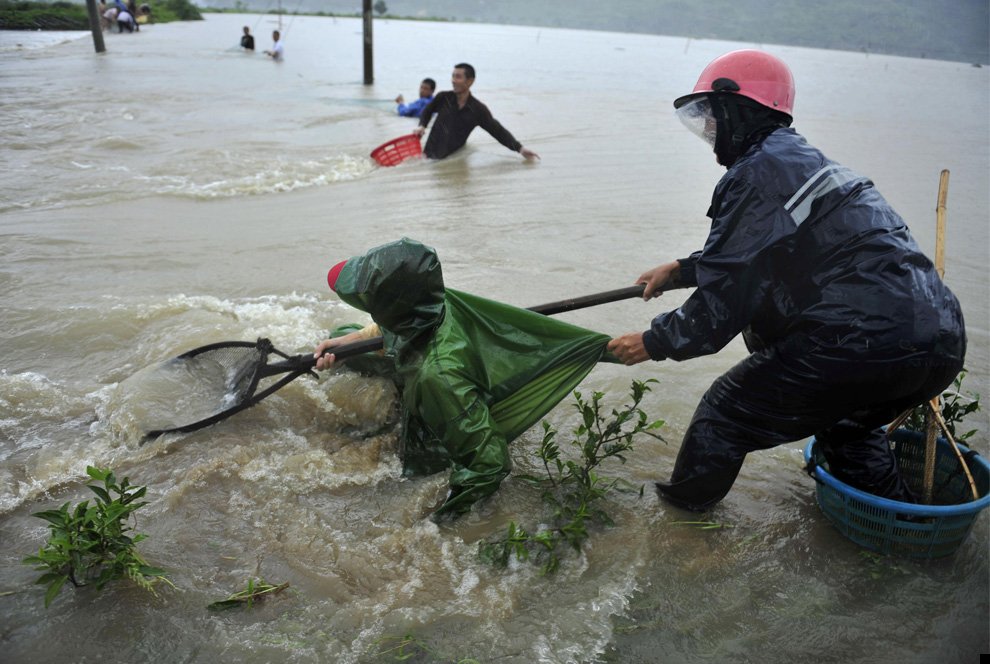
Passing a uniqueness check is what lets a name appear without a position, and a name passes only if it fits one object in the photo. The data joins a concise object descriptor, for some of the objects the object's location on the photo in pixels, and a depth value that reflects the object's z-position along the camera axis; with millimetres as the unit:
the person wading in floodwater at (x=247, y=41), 24844
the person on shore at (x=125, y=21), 28297
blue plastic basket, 2654
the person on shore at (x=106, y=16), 28172
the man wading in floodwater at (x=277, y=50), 23125
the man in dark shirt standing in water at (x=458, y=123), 9742
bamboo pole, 2809
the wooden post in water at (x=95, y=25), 18531
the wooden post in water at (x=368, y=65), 17430
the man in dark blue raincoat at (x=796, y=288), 2428
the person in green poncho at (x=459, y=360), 2859
